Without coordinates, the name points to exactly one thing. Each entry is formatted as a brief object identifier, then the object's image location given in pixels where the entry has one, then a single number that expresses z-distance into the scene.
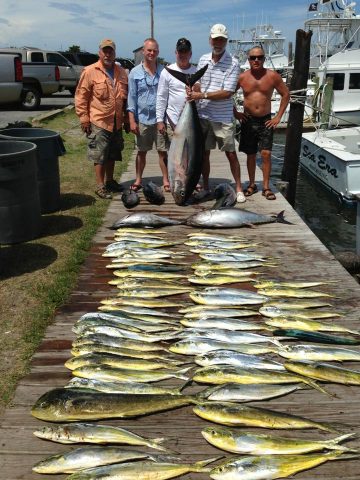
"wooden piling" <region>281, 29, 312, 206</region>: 8.88
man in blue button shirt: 6.70
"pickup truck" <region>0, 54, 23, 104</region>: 16.02
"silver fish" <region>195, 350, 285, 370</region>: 3.10
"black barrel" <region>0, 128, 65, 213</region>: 6.27
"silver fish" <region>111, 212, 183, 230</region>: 5.98
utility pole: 39.89
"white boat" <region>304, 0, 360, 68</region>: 23.14
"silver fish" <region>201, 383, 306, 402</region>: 2.80
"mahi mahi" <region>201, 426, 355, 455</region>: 2.41
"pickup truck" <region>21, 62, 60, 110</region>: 19.30
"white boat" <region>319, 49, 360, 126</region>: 20.81
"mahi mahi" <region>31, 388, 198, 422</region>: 2.66
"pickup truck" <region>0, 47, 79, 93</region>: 21.30
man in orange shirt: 6.68
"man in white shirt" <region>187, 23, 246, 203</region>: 6.21
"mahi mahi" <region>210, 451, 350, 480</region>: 2.26
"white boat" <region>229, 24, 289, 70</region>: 35.81
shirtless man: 6.60
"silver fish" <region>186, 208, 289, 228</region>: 6.01
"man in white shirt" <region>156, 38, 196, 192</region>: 6.33
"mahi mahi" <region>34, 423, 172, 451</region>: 2.49
